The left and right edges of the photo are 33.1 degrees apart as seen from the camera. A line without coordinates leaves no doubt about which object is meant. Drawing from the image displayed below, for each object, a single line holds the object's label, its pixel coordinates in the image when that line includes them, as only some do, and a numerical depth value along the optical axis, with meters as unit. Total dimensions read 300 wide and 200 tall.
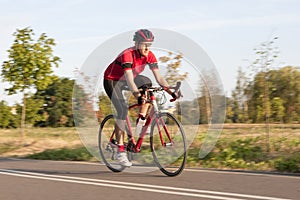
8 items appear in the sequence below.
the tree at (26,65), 14.12
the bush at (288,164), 8.30
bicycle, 7.59
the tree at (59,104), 27.94
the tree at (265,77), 10.81
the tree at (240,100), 13.21
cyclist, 7.54
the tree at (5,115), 26.75
